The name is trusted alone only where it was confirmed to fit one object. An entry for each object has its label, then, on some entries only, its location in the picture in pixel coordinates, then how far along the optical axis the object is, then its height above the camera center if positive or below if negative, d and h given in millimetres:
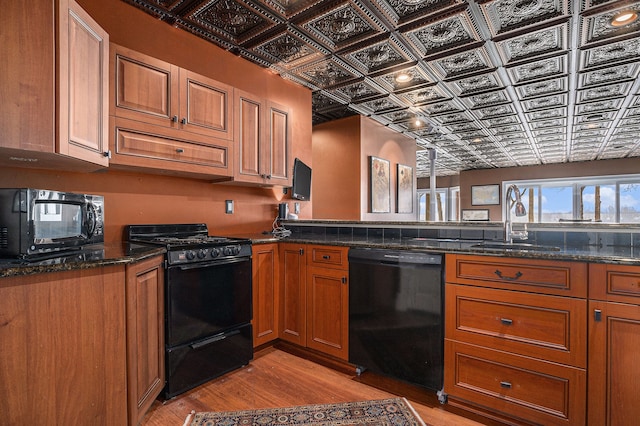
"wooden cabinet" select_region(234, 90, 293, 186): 2729 +649
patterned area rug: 1725 -1155
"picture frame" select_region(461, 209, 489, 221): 9883 -83
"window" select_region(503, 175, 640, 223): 7977 +389
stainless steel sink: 1950 -223
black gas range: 1947 -632
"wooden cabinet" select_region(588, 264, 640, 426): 1418 -608
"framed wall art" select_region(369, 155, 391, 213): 4914 +431
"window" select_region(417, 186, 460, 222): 10912 +409
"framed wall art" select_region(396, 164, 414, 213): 5734 +425
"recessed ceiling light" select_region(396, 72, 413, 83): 3441 +1493
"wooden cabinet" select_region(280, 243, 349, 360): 2346 -683
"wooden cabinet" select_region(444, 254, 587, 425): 1543 -673
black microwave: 1342 -52
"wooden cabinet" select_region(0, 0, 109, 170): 1367 +603
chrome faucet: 2094 -30
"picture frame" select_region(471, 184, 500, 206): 9734 +519
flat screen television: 3457 +341
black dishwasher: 1919 -670
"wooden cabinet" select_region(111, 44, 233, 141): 2008 +818
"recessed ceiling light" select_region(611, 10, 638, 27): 2395 +1503
